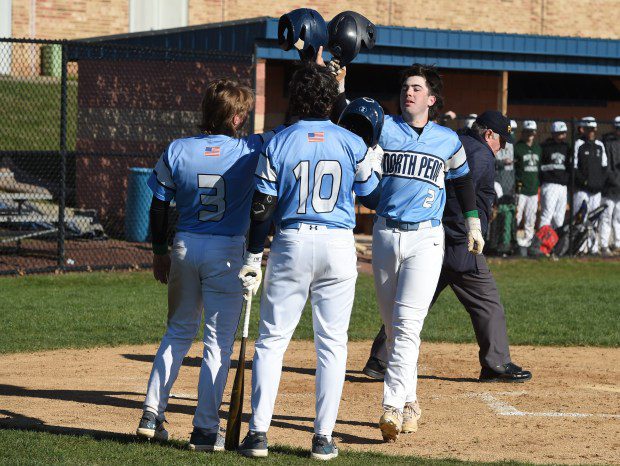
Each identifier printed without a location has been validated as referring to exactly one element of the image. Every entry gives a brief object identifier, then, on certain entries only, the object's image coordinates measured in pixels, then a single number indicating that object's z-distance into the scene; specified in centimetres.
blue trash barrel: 3450
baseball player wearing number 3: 1187
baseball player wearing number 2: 1295
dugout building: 3569
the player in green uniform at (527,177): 3372
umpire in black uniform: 1577
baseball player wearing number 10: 1139
